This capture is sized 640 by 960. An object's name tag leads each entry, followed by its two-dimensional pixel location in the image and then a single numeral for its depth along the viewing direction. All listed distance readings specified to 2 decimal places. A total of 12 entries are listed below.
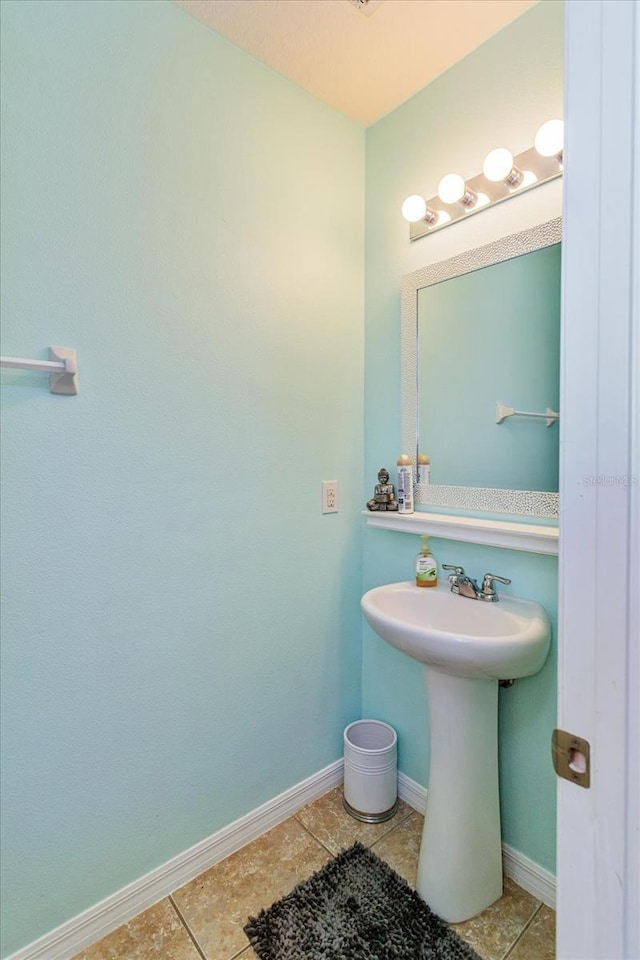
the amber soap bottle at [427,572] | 1.51
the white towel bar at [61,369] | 1.05
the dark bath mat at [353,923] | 1.13
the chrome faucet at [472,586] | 1.34
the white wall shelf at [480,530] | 1.21
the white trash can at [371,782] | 1.57
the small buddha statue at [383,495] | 1.64
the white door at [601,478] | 0.45
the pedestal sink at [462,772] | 1.21
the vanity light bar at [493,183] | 1.21
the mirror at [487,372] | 1.29
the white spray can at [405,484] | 1.59
